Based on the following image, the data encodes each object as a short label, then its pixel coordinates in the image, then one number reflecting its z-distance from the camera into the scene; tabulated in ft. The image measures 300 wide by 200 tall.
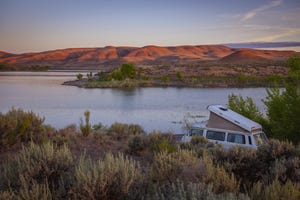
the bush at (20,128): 30.91
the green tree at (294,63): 57.36
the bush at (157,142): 26.54
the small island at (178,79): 195.11
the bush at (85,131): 40.75
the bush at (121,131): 45.10
